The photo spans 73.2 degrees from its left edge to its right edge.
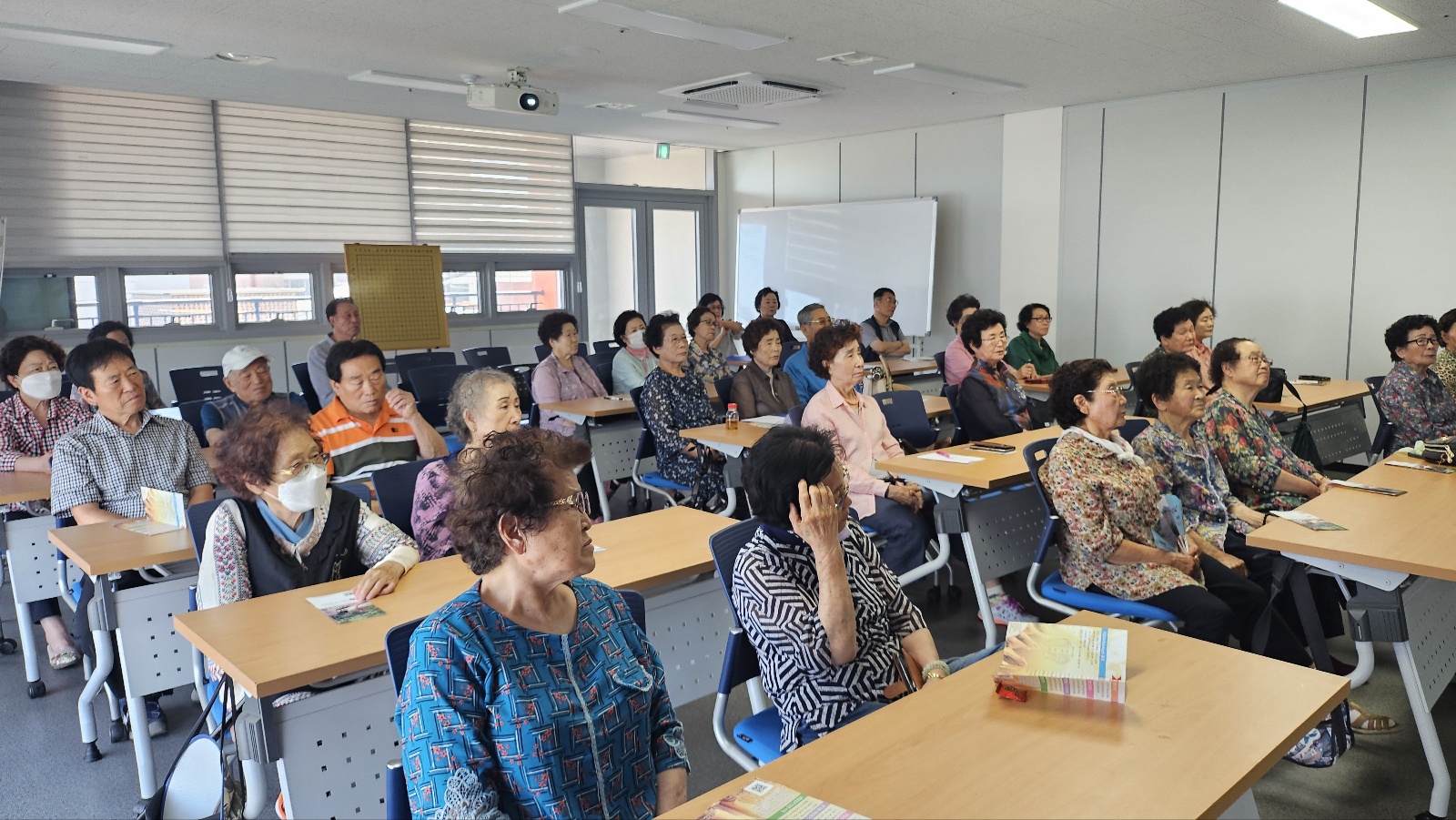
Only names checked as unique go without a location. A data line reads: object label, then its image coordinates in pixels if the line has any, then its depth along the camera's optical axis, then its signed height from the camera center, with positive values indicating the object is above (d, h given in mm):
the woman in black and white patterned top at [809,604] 2199 -733
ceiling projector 7293 +1407
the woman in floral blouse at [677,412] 5438 -750
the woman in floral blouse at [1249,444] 4176 -726
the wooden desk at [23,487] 3902 -806
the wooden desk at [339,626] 2094 -799
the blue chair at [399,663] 1637 -689
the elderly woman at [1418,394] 5543 -696
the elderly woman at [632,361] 7211 -585
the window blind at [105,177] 7918 +951
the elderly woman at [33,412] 4418 -571
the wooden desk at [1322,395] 6089 -814
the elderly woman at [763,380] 5848 -608
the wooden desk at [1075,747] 1546 -816
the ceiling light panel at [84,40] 5902 +1546
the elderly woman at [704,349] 7448 -528
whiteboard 10648 +255
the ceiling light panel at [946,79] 7328 +1546
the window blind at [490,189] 10227 +1022
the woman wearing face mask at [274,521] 2586 -638
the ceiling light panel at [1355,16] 5805 +1564
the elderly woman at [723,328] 8467 -471
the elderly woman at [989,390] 5352 -636
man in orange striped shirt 3979 -557
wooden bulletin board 9578 -83
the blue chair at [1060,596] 3248 -1094
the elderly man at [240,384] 5094 -502
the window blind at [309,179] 9016 +1027
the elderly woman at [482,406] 3514 -435
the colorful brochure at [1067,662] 1890 -766
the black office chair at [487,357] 8570 -641
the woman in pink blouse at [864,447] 4395 -803
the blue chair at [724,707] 2330 -1037
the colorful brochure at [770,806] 1485 -804
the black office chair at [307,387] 7285 -745
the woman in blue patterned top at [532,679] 1546 -657
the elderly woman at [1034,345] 8023 -556
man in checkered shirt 3711 -618
